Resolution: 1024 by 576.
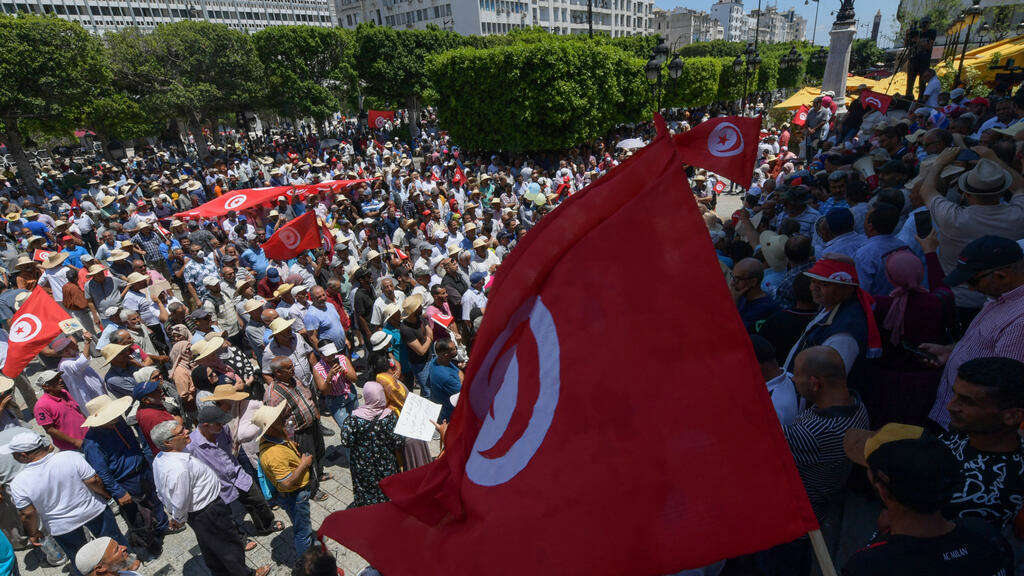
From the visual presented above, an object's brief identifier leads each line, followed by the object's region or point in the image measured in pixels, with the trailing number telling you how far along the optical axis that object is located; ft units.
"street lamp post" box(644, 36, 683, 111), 43.37
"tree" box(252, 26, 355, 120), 124.47
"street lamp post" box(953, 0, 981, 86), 55.01
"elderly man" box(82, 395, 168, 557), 15.84
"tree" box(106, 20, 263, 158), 107.86
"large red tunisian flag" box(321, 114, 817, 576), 5.75
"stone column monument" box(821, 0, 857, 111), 62.03
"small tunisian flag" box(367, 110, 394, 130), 80.84
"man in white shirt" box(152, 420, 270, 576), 13.29
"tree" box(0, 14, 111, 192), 83.92
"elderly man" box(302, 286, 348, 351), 21.21
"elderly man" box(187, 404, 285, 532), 14.64
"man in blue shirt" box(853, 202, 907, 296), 14.05
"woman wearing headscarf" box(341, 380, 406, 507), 14.32
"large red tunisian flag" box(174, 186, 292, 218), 33.68
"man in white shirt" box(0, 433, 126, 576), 13.97
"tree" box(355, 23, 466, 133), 132.77
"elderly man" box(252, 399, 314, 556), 14.40
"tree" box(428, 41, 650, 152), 72.33
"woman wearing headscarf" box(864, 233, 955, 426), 10.98
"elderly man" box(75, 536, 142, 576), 10.65
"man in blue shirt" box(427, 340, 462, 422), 16.92
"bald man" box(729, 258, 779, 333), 15.12
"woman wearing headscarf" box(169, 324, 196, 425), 19.22
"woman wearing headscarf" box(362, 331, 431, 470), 14.76
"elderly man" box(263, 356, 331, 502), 15.66
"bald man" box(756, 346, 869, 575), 9.37
